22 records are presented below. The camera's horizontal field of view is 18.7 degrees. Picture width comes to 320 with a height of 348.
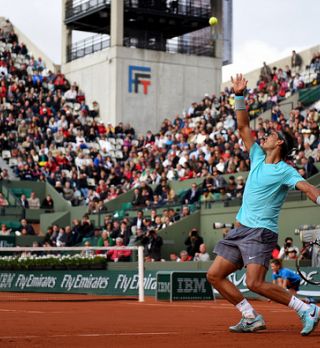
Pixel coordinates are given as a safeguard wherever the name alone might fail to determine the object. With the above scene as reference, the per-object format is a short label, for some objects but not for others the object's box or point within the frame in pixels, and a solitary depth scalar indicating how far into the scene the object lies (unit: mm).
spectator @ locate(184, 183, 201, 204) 29172
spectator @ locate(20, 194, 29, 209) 34281
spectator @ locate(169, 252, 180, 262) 26150
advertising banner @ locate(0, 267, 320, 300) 20562
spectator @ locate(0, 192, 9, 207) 33719
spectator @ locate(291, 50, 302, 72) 37997
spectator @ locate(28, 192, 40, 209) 34656
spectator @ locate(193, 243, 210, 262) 24609
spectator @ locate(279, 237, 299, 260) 21733
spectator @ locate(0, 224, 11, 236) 31245
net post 20584
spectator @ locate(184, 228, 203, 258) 25828
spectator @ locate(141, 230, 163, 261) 26641
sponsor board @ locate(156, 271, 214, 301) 20469
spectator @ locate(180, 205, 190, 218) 28688
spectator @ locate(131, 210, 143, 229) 28625
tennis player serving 9211
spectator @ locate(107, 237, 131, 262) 26766
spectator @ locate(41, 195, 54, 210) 35125
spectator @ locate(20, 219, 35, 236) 31853
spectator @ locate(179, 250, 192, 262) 25281
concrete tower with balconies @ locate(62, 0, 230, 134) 42188
